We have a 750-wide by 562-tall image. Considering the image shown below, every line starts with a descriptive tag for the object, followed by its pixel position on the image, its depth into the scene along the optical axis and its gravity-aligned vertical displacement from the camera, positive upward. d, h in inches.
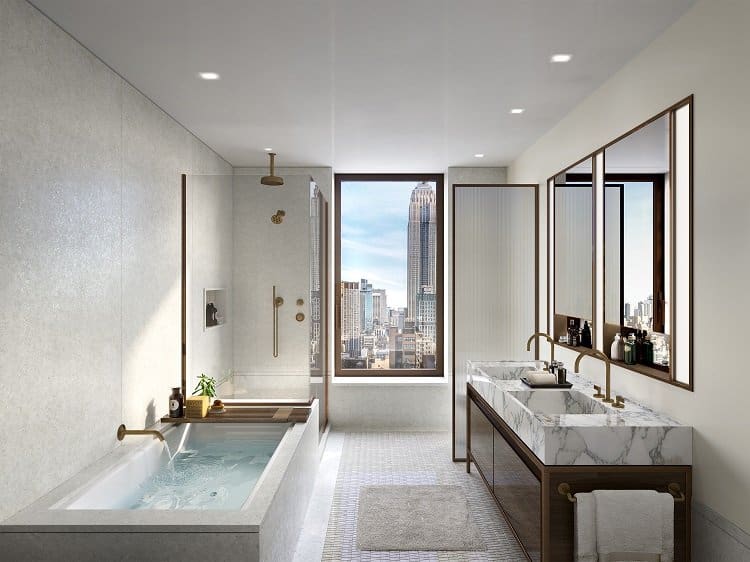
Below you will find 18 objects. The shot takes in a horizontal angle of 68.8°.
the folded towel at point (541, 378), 129.3 -22.0
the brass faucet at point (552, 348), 146.8 -18.2
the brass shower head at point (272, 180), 157.4 +30.3
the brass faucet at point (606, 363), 109.7 -15.7
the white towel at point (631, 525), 85.1 -37.5
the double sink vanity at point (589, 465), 90.1 -30.1
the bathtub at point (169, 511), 83.9 -39.0
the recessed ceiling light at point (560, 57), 109.5 +46.0
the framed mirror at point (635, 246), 96.3 +8.3
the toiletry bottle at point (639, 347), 111.4 -12.6
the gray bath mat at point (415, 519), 120.3 -56.4
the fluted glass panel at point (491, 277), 175.8 +2.7
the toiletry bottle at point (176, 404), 143.2 -31.1
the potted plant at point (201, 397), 144.9 -30.4
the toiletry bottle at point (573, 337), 148.6 -14.1
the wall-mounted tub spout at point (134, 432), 120.1 -33.0
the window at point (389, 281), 225.9 +1.8
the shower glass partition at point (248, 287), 157.2 -0.4
